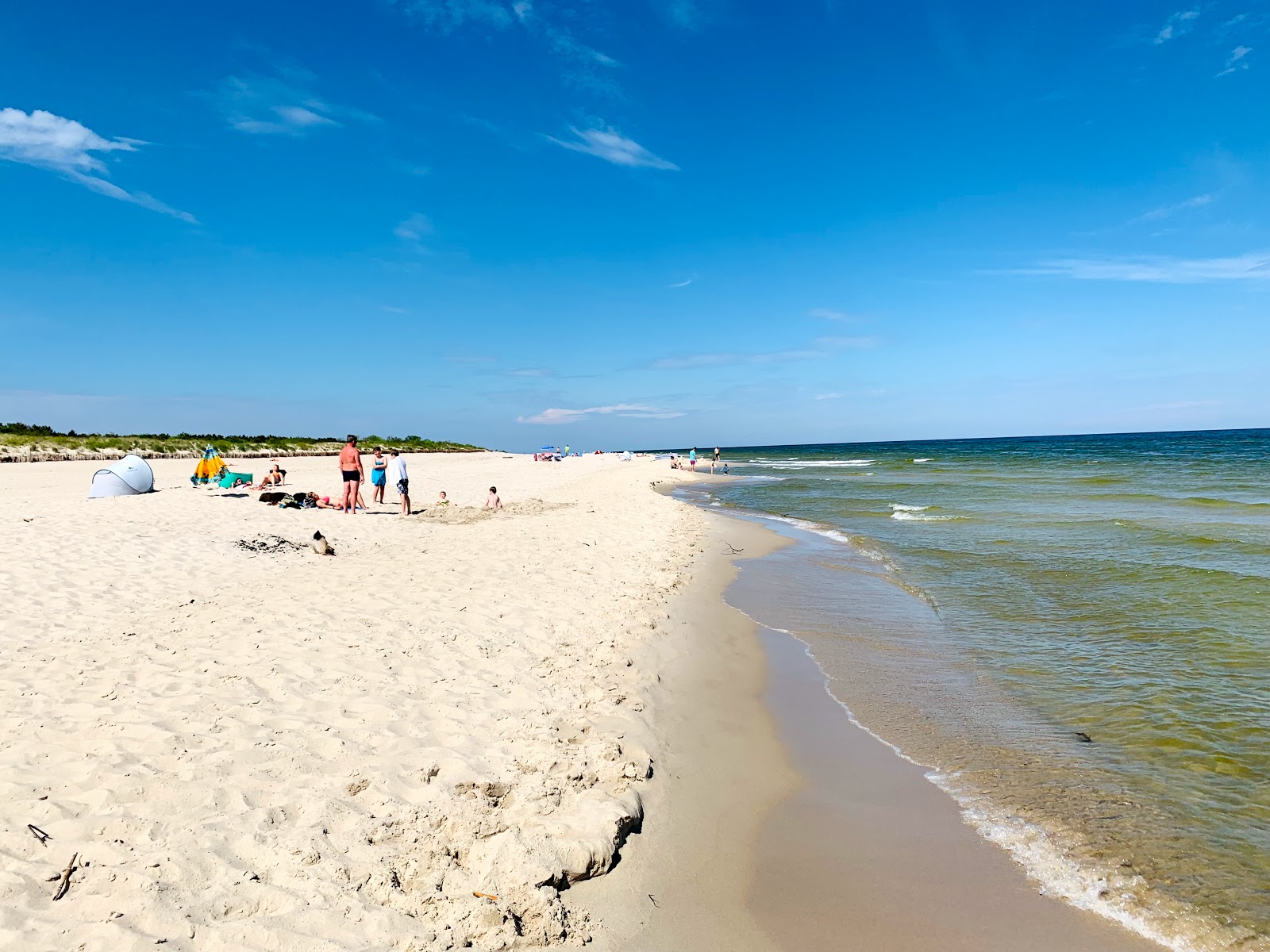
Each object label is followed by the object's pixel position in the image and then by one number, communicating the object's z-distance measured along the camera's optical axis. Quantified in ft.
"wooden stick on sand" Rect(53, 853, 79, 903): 9.78
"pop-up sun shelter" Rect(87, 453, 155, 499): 54.44
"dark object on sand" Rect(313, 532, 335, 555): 37.73
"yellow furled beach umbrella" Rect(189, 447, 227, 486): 64.69
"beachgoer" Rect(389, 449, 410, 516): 57.06
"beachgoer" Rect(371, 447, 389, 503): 61.77
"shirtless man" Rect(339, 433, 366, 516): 53.06
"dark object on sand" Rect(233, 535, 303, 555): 36.96
